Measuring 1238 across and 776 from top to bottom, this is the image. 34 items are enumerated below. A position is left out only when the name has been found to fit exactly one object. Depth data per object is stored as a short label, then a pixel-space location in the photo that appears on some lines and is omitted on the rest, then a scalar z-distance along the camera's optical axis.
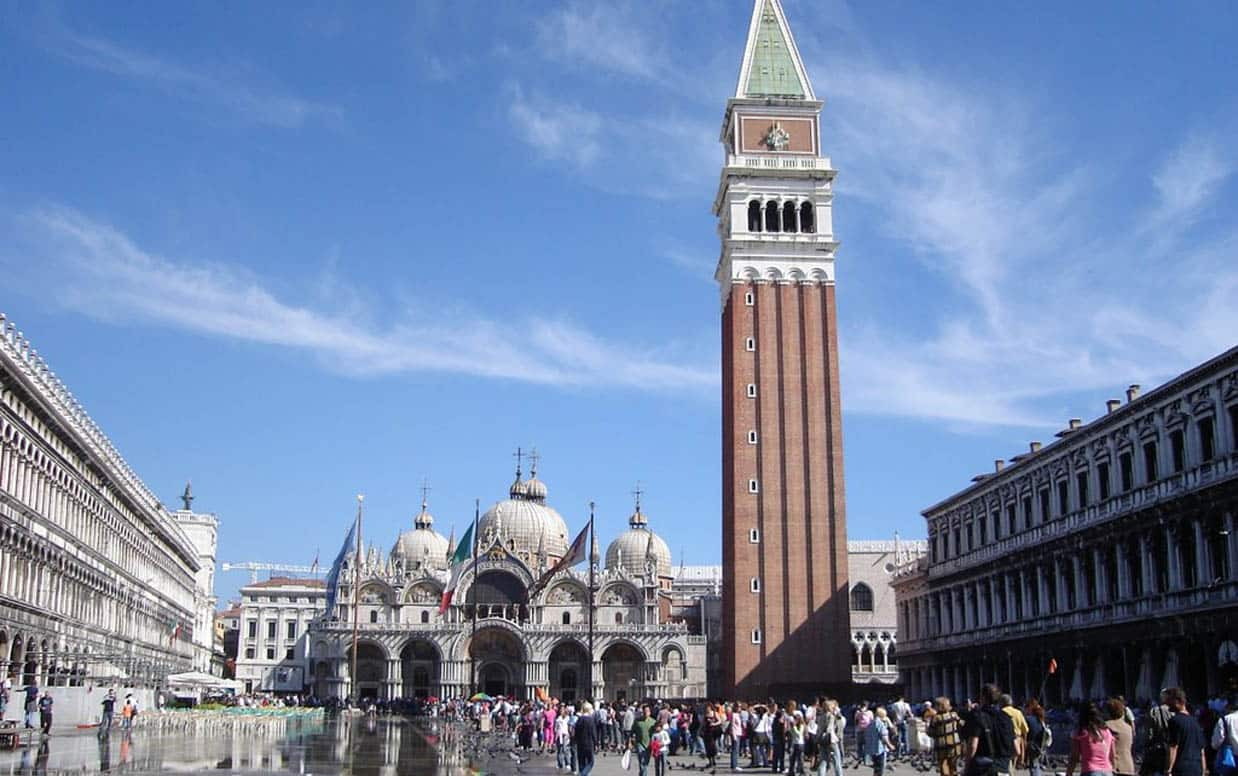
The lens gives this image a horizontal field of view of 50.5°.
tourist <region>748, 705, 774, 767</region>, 28.92
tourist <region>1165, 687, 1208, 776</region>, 13.18
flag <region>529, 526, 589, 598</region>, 54.22
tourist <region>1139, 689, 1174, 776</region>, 13.96
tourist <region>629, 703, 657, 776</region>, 22.33
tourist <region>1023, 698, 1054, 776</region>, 20.47
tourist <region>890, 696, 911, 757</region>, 31.32
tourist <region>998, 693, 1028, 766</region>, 14.79
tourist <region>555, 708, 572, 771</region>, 29.47
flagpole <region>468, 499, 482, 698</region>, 82.89
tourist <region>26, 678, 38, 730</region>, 34.88
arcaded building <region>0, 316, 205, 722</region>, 38.44
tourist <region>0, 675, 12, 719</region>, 32.90
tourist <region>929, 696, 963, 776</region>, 16.17
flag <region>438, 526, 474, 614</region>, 59.78
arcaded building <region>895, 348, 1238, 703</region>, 35.88
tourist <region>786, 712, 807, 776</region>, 25.44
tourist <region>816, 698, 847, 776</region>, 22.17
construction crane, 158.55
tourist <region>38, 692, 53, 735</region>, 34.81
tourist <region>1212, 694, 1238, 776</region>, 14.29
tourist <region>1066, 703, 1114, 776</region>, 13.14
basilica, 91.38
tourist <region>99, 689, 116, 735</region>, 36.94
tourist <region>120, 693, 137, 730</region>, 39.00
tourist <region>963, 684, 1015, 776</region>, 14.00
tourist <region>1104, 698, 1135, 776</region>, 13.73
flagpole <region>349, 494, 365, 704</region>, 60.43
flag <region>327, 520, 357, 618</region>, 57.84
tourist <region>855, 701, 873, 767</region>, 26.36
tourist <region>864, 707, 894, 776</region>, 23.47
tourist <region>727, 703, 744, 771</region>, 29.11
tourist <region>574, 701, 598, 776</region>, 22.97
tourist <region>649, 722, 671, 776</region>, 22.56
